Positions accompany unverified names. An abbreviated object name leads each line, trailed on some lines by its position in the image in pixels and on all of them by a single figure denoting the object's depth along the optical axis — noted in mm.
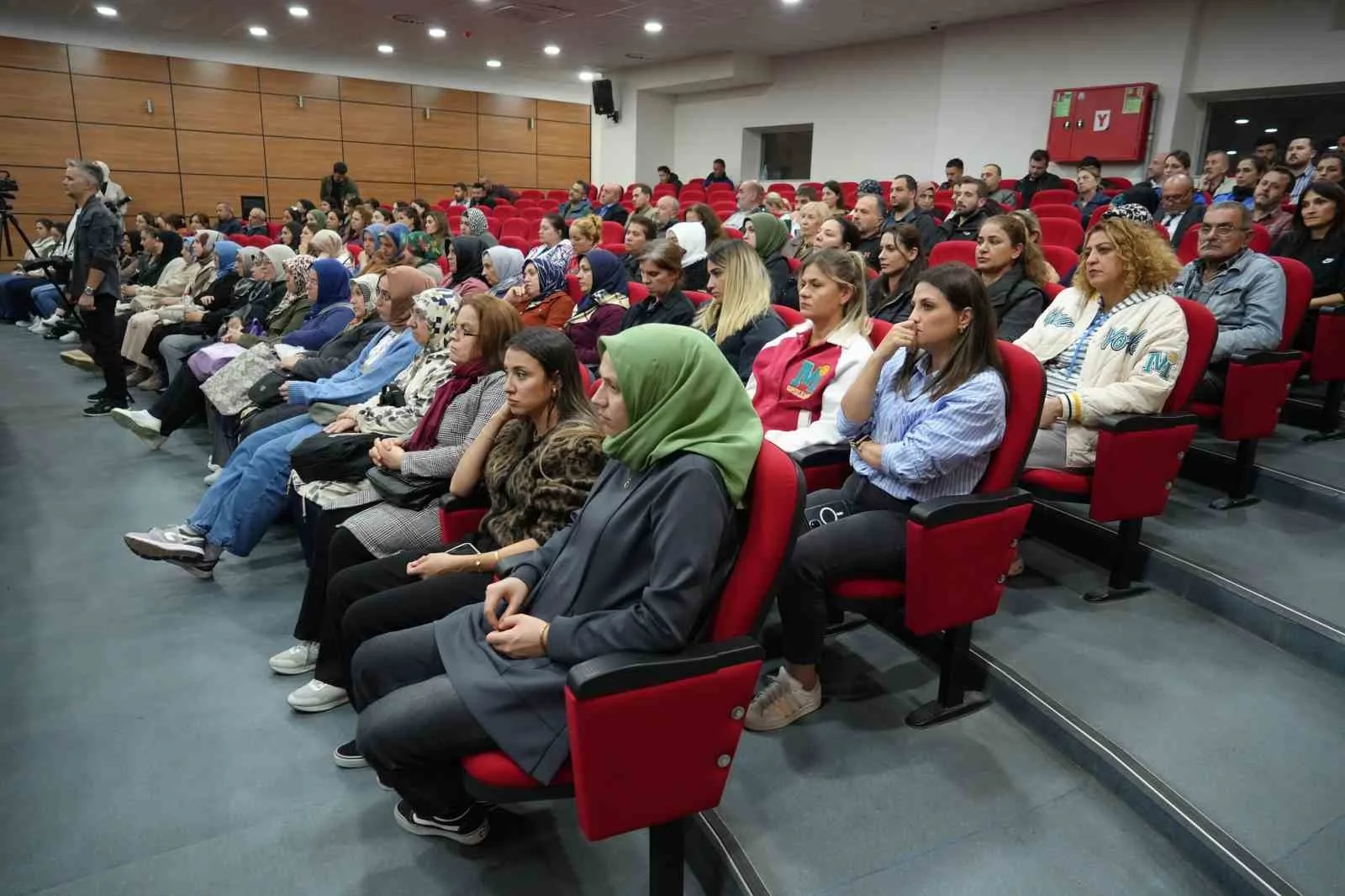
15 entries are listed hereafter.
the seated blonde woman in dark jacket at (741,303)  2801
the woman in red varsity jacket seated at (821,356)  2250
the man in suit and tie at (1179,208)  4617
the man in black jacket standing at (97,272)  4363
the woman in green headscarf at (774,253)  4094
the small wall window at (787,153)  11273
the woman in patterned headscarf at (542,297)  3410
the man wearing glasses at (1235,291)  2742
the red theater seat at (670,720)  1119
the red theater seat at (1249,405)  2604
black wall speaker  12109
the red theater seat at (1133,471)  2148
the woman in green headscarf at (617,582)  1203
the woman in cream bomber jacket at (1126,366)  2242
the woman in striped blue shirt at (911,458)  1762
